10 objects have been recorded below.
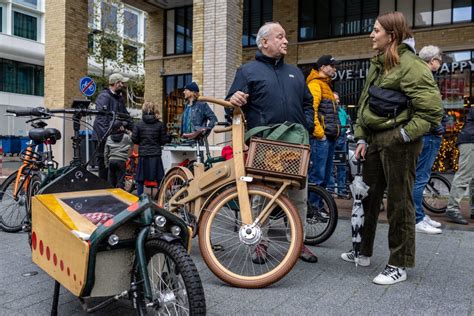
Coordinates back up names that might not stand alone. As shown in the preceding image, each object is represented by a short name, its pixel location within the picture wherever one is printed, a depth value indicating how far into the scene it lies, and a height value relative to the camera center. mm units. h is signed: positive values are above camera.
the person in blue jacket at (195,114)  7500 +473
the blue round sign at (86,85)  13336 +1605
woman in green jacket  3535 +176
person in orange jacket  5883 +304
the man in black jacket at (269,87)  4113 +509
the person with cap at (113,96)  7016 +701
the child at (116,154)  7434 -192
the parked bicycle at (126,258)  2486 -647
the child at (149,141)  7504 +21
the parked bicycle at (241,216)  3590 -598
